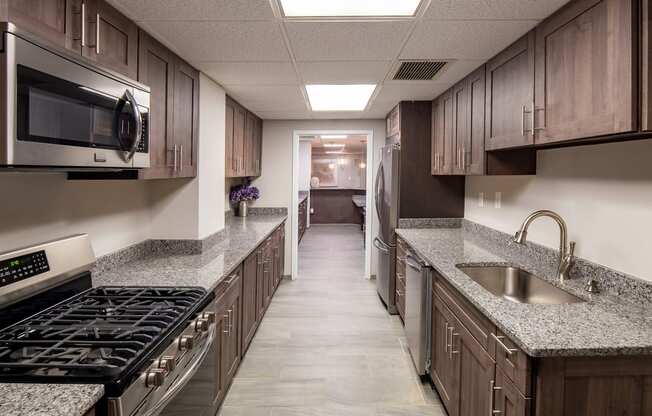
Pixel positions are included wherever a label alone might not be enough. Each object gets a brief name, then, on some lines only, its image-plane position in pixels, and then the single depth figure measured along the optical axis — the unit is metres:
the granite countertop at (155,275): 1.07
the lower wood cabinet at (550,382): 1.40
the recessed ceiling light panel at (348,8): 1.93
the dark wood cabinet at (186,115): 2.62
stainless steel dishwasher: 2.83
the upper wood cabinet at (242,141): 4.08
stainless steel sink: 2.27
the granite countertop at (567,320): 1.36
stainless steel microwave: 1.14
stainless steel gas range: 1.23
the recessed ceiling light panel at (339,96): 3.73
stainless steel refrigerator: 4.30
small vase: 5.45
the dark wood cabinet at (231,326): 2.51
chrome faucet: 2.14
